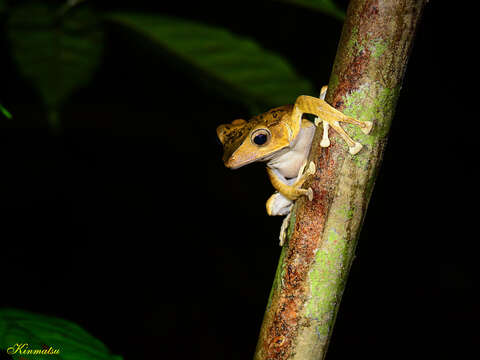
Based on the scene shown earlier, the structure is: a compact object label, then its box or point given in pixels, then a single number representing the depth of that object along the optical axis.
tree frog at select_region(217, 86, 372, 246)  0.47
